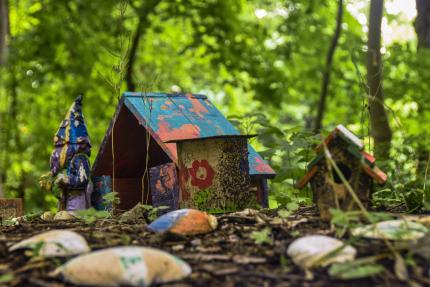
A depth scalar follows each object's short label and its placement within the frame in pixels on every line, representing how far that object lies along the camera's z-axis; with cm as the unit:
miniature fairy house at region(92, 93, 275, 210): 483
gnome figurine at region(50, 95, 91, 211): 495
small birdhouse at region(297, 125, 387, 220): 328
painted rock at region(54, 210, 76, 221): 464
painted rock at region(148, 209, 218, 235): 332
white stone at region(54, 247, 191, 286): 241
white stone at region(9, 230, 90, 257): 281
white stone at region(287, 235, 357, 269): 265
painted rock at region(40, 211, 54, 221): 473
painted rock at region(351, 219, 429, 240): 283
